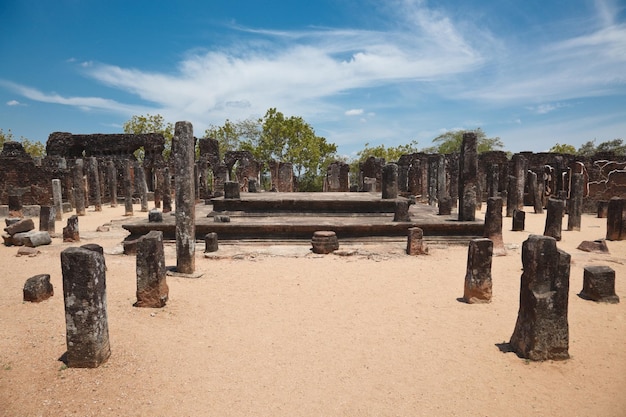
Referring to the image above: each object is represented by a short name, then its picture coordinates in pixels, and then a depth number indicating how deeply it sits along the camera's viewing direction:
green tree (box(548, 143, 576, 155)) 42.91
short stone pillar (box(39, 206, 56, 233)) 11.06
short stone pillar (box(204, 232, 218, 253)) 8.70
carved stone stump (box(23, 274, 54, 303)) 5.18
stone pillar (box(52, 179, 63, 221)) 15.91
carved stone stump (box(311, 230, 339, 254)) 8.70
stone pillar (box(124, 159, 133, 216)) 16.86
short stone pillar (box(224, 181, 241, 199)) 11.57
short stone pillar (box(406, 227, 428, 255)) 8.60
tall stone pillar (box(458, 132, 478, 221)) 10.06
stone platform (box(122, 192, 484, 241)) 9.49
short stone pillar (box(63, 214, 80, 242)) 9.99
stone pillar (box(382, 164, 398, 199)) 11.97
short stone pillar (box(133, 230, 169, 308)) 5.20
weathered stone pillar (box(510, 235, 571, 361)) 3.88
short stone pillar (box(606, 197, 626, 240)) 10.25
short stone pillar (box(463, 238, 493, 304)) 5.70
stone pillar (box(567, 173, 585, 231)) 12.10
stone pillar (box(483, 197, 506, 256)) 8.80
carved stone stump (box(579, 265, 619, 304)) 5.61
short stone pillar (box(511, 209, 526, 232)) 12.12
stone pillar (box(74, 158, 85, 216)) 16.52
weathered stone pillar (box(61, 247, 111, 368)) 3.51
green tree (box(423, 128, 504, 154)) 42.94
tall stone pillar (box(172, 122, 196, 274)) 6.77
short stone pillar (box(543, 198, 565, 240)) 10.12
